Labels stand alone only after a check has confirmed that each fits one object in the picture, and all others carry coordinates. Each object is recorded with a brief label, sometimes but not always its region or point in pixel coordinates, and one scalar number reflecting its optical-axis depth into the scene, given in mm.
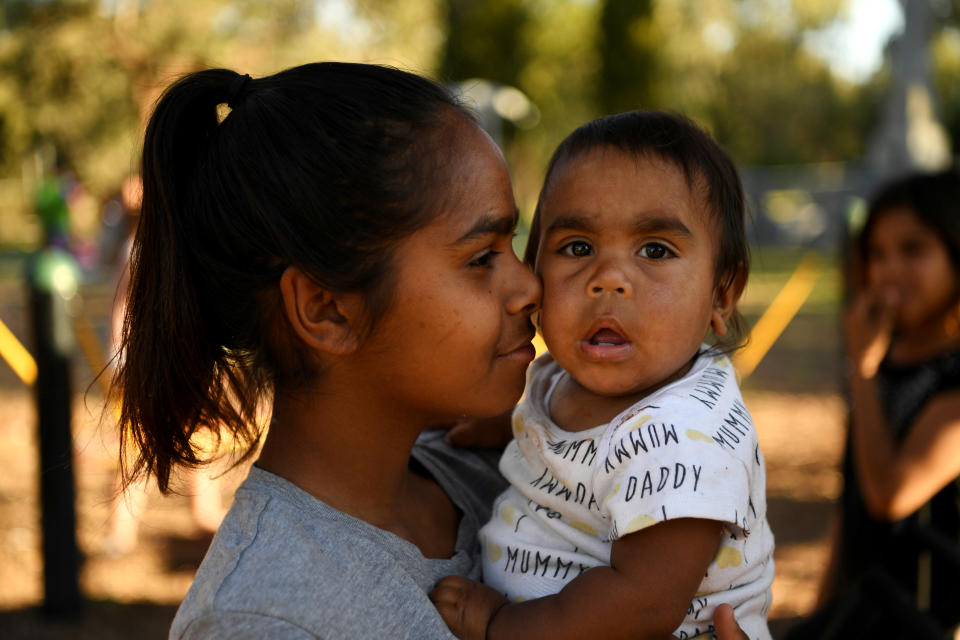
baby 1397
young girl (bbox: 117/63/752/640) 1414
